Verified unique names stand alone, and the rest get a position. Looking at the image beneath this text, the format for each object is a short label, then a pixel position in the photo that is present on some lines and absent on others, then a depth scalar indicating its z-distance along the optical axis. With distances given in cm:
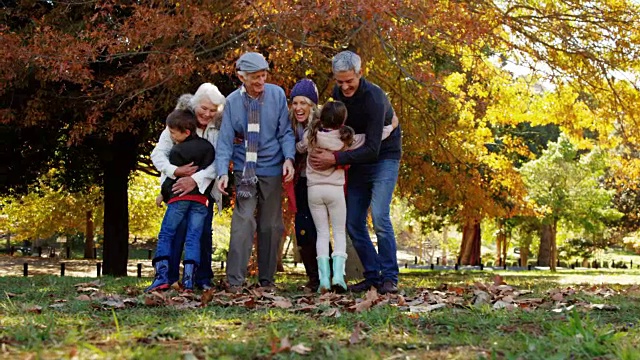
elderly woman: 698
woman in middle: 704
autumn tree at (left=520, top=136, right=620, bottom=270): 3369
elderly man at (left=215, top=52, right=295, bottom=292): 699
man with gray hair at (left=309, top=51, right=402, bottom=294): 670
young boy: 693
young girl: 673
